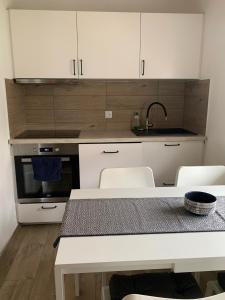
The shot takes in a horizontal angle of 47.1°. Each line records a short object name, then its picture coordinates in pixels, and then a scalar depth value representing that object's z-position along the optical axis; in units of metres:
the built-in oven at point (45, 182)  2.51
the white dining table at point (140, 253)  0.93
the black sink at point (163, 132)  2.73
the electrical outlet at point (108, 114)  3.05
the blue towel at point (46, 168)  2.49
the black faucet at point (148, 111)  2.98
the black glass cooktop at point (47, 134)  2.62
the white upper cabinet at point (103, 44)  2.44
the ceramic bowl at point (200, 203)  1.25
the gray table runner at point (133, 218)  1.13
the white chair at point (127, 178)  1.77
